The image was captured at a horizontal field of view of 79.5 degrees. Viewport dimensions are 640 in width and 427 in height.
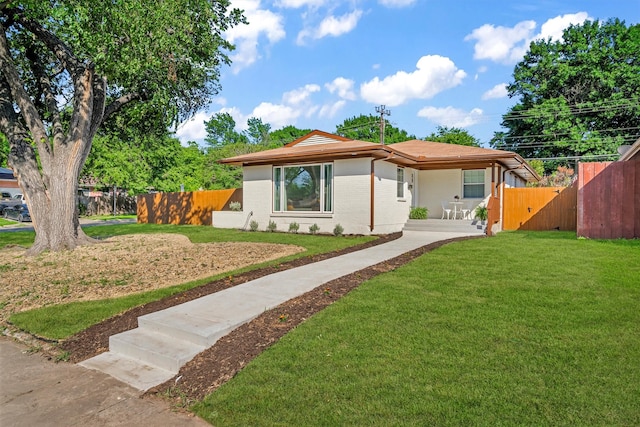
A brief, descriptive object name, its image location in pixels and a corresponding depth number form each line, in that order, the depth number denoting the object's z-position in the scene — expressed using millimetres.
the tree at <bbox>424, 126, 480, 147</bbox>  37594
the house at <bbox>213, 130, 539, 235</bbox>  12992
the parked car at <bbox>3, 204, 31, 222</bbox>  23891
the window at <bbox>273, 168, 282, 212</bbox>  14820
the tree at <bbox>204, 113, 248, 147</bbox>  59219
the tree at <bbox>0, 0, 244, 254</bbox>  7688
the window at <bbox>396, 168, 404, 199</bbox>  14664
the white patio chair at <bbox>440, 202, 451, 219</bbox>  15361
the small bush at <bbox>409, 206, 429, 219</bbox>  15016
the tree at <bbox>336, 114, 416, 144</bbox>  44531
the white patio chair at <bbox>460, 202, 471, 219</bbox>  15242
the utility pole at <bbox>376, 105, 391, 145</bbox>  29003
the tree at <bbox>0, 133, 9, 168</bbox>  17516
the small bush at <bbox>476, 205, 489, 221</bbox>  13906
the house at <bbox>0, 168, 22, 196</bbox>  33625
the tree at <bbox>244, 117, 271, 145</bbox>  60625
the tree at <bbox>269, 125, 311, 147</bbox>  49606
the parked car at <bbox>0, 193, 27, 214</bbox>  26047
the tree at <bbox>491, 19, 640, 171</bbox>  28086
